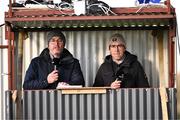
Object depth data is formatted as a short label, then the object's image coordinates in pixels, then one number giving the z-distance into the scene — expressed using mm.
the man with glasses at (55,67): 7836
